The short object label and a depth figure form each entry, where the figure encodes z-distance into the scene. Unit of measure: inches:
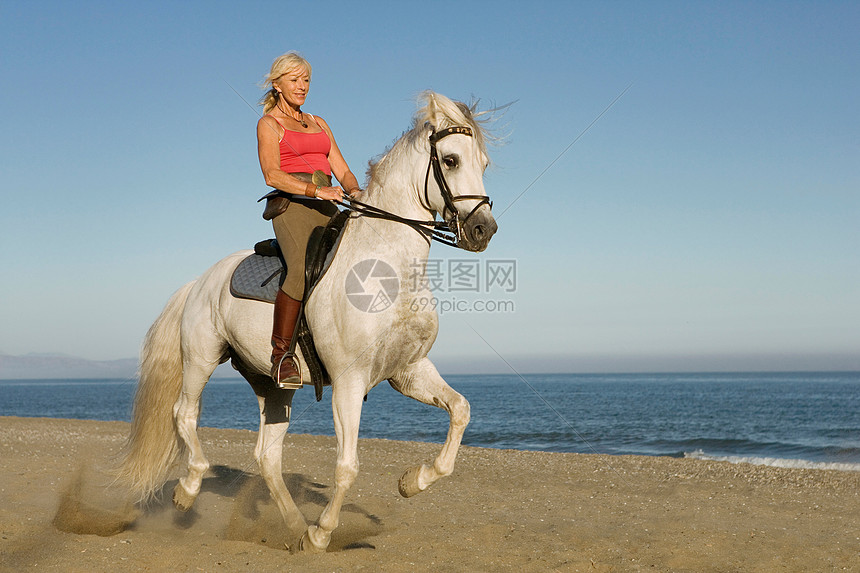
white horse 176.2
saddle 192.9
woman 191.6
